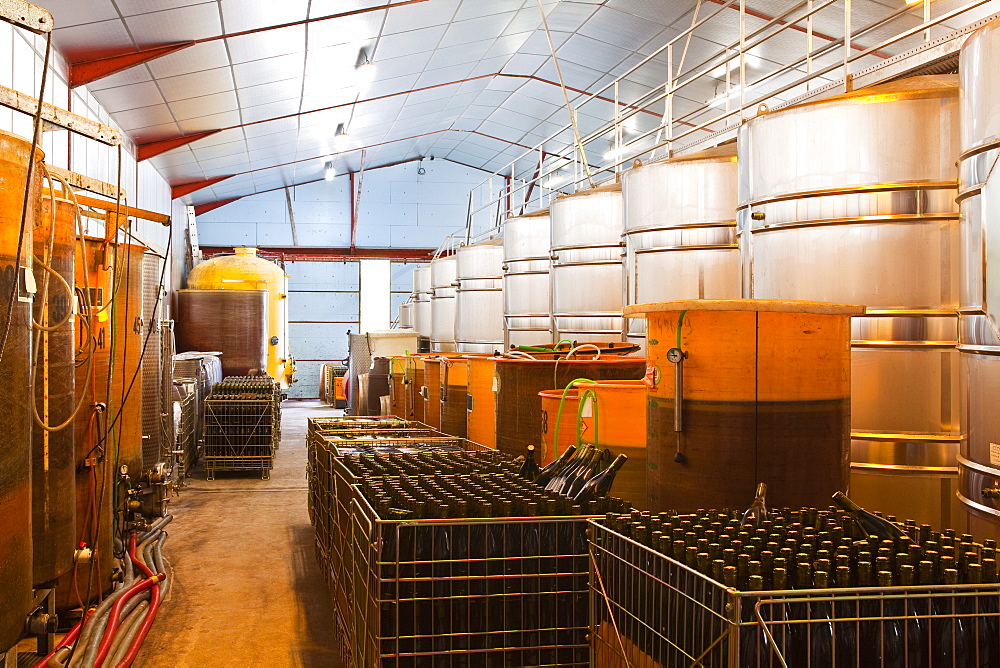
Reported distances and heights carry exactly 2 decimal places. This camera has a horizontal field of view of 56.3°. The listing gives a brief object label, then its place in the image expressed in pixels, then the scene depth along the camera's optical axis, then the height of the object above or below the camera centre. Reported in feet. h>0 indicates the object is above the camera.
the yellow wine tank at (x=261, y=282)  68.64 +4.92
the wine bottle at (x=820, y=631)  8.08 -2.48
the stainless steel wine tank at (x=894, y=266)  18.07 +1.66
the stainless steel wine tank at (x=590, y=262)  34.76 +3.33
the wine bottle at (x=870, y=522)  9.75 -1.84
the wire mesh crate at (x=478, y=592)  11.53 -3.04
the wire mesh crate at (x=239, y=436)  40.98 -3.85
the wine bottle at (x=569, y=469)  13.99 -1.82
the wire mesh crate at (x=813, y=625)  7.62 -2.42
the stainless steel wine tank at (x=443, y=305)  63.77 +3.06
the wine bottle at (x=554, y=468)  14.64 -1.88
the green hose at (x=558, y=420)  18.69 -1.42
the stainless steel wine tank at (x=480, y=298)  51.26 +2.88
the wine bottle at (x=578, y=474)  13.66 -1.84
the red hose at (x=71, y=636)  17.58 -5.62
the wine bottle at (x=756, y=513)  10.56 -1.90
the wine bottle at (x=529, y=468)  15.10 -1.94
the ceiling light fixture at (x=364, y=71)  49.24 +15.37
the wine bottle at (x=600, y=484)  12.98 -1.91
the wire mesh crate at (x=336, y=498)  16.26 -3.19
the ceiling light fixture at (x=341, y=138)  66.73 +15.77
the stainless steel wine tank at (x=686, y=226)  25.96 +3.51
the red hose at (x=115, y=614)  17.57 -5.61
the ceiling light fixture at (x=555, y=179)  85.22 +15.74
